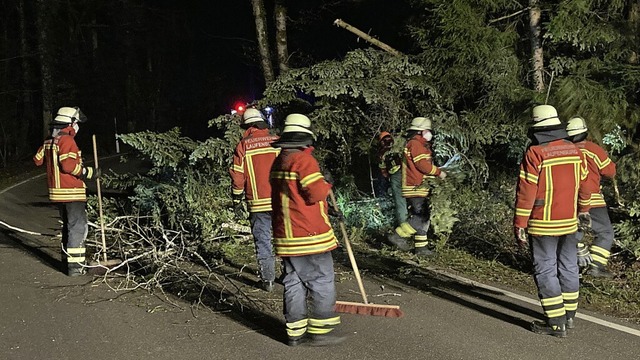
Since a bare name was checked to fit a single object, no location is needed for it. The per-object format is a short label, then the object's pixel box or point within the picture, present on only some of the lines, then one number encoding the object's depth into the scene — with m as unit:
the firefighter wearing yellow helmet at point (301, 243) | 4.90
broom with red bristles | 5.62
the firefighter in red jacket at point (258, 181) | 6.50
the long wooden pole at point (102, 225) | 7.70
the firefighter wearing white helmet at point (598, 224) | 6.82
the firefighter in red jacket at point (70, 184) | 7.29
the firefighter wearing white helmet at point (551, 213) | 5.04
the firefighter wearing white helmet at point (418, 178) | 8.24
